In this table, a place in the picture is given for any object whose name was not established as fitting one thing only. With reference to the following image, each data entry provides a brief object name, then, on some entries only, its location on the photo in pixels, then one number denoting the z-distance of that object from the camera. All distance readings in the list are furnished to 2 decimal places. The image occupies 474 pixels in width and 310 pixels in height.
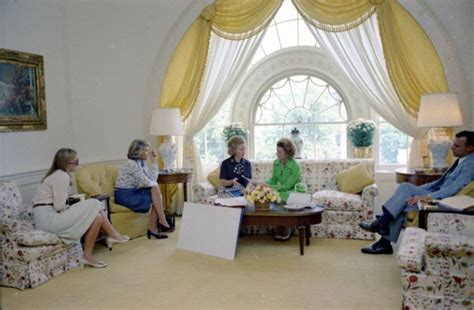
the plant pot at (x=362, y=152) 6.08
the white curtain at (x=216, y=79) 6.20
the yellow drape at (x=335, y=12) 5.52
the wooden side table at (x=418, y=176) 4.73
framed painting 4.43
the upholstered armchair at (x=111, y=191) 4.88
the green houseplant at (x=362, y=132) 5.98
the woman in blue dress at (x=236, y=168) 5.08
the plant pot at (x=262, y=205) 4.40
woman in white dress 3.93
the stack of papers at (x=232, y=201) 4.50
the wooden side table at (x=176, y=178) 5.63
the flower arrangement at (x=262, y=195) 4.38
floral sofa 4.89
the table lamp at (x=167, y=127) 5.75
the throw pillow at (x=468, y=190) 3.65
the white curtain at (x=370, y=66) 5.64
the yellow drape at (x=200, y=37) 5.94
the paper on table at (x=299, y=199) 4.47
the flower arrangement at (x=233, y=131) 6.53
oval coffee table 4.23
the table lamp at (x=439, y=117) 4.81
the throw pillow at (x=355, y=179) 5.15
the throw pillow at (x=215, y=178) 5.53
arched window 6.59
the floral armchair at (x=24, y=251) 3.64
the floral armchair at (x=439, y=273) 2.70
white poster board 4.27
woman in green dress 4.87
